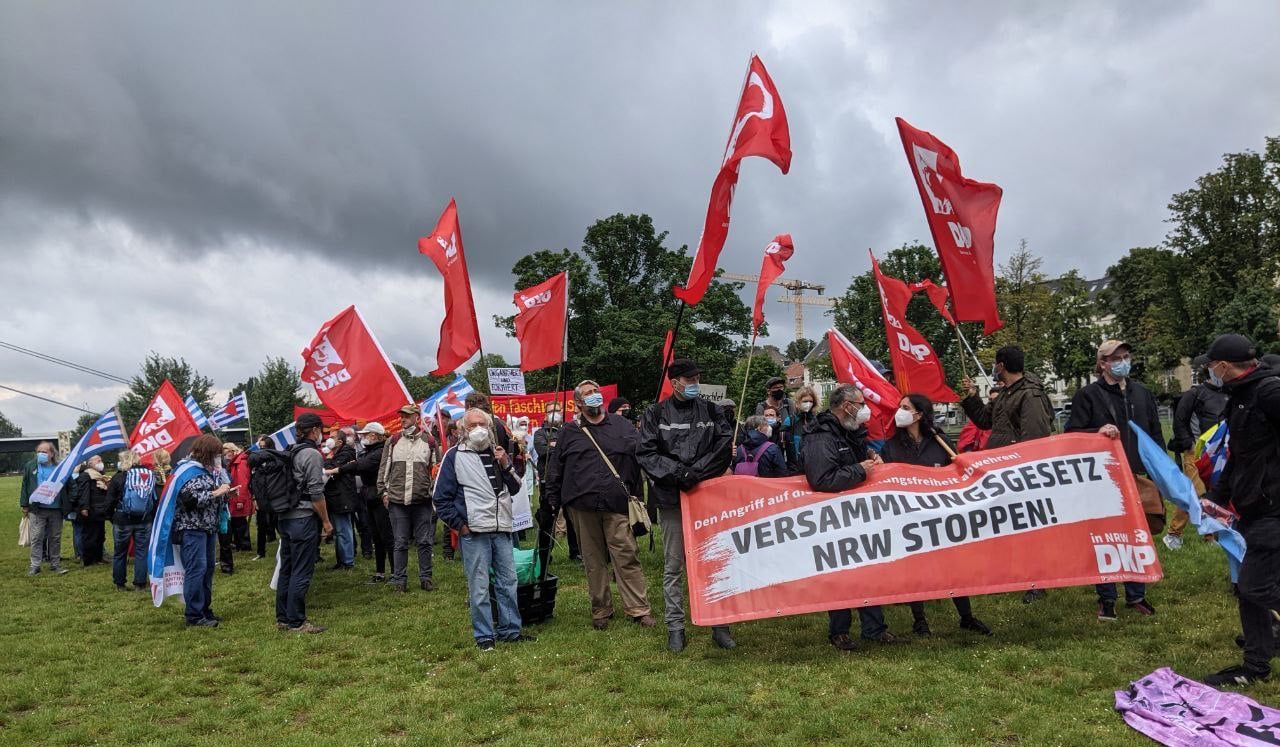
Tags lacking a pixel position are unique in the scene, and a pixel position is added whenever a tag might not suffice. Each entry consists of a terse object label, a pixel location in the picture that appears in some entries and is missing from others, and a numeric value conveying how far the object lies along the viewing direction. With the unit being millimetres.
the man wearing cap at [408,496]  10219
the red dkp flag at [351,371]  10867
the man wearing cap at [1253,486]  5148
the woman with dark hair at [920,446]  7035
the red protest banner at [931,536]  6344
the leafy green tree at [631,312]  50250
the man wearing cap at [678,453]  6859
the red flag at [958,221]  8539
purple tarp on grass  4293
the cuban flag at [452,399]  16844
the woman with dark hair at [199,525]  8664
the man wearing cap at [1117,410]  6992
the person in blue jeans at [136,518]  12242
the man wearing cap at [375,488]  11250
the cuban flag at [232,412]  20312
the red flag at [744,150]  7570
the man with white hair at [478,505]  7277
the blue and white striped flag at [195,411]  17359
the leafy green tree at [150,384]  60781
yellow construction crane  178625
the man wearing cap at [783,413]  10789
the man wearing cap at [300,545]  8500
